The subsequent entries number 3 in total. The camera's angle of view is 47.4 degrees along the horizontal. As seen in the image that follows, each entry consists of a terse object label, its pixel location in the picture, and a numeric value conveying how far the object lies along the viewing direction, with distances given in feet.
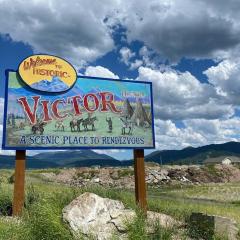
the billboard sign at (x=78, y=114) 37.11
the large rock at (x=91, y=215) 24.94
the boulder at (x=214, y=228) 27.68
